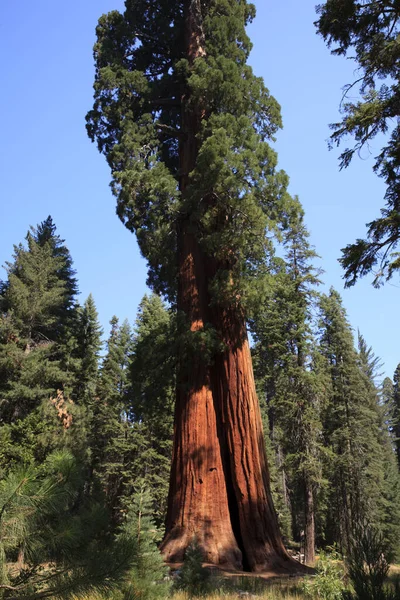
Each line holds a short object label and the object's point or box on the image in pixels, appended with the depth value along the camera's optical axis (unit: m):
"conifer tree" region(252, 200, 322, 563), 18.34
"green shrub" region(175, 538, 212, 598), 5.03
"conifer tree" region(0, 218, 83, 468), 17.52
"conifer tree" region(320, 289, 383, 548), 24.83
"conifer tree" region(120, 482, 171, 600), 3.61
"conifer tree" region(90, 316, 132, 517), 26.34
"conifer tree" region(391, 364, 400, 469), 51.08
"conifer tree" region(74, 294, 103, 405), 23.02
